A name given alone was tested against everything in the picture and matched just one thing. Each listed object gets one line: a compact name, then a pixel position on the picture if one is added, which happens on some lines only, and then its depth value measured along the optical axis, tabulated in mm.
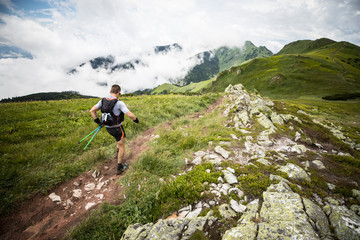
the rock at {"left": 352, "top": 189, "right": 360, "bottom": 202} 4609
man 6664
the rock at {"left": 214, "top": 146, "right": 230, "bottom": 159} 7215
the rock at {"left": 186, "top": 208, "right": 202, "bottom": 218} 4192
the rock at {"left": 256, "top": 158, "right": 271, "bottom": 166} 6168
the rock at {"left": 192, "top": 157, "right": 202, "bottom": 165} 6866
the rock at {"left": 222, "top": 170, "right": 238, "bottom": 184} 5205
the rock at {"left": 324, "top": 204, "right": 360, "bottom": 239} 3227
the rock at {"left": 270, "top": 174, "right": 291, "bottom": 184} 5016
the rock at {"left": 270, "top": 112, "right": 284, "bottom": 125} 11156
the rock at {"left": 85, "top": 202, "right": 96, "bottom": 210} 5282
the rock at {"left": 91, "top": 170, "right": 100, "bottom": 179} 6801
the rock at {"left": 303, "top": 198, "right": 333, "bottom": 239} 3276
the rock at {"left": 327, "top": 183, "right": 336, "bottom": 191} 4883
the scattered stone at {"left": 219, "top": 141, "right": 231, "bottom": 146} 8383
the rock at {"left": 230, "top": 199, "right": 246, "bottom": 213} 4203
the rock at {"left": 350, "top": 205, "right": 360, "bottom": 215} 4056
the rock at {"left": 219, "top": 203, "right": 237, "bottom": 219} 3970
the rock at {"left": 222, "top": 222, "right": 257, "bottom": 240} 3283
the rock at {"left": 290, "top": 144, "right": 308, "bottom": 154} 7557
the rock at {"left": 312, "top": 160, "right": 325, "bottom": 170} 6207
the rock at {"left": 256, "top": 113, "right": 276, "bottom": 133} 10140
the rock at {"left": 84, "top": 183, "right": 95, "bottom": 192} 6128
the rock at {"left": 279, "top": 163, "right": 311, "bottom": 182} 5277
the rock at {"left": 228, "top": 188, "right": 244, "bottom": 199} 4664
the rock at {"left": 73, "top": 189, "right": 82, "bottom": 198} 5781
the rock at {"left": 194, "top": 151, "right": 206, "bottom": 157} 7653
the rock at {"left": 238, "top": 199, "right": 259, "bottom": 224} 3776
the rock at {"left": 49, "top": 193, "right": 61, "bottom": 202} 5496
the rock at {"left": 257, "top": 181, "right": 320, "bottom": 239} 3219
